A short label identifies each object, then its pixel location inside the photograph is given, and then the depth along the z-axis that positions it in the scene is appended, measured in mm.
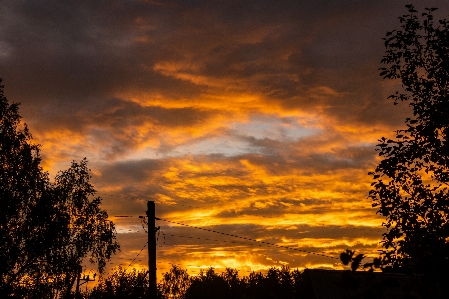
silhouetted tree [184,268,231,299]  100000
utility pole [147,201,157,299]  22250
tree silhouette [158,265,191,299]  117000
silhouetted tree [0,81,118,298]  33062
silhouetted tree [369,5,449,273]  21859
